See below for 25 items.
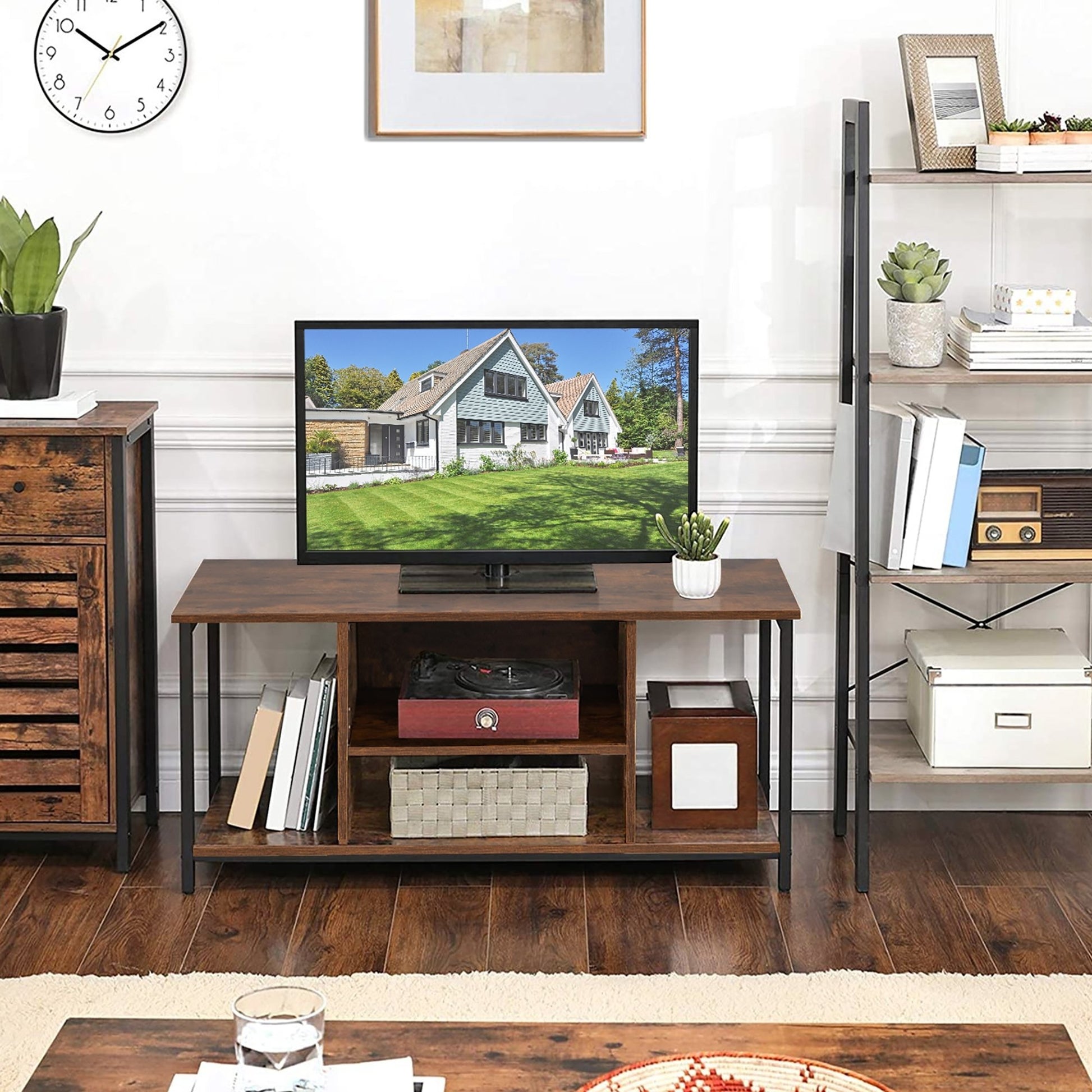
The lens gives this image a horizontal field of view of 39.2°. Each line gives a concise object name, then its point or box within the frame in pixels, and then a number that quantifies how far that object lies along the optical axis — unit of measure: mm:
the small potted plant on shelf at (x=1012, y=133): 2963
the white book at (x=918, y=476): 3051
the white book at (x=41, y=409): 3068
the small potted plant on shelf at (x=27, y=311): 3051
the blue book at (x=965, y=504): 3082
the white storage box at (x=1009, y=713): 3186
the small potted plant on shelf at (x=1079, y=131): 2969
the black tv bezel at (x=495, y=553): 3168
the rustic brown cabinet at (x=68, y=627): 3045
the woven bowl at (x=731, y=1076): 1675
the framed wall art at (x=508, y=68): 3293
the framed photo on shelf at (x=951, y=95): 3037
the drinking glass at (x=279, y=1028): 1570
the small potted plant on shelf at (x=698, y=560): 3072
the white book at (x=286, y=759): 3148
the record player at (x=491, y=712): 3088
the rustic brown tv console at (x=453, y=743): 3008
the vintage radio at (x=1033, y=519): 3127
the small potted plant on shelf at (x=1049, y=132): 2969
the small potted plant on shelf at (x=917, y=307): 3059
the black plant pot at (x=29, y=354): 3055
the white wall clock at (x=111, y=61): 3283
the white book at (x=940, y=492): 3055
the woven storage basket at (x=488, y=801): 3111
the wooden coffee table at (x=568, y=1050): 1690
